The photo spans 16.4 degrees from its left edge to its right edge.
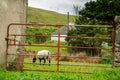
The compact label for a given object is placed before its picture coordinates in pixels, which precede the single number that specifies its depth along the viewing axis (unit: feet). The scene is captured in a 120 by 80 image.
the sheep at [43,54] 66.17
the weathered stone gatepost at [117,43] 42.80
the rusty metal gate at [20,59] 45.98
